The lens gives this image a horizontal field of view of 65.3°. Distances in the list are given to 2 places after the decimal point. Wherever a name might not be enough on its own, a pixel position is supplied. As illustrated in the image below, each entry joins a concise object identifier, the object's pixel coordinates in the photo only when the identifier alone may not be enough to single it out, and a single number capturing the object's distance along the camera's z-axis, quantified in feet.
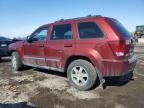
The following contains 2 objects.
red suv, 9.16
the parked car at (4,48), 19.77
